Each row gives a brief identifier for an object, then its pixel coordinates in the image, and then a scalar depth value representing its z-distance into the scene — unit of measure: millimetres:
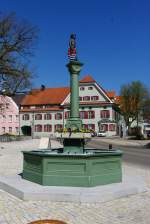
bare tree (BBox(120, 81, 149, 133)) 39293
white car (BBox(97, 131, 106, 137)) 41077
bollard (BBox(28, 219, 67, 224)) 2936
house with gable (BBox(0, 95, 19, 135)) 47195
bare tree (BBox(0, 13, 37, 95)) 18571
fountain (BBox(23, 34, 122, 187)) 5407
